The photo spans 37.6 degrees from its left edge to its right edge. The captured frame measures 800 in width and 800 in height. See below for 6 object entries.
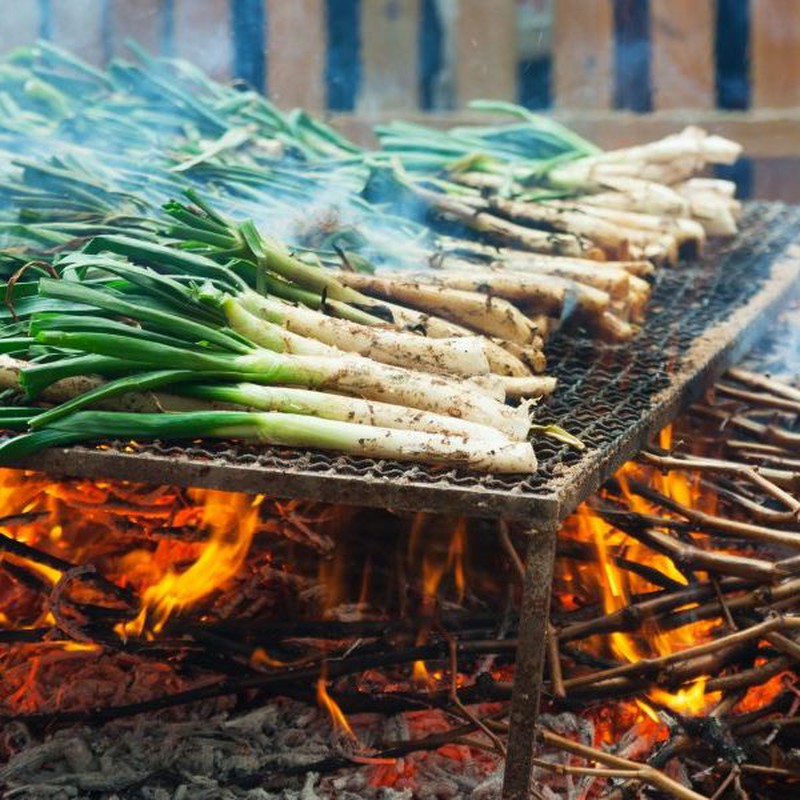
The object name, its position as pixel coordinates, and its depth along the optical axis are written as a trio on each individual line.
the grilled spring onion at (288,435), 2.64
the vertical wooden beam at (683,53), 7.04
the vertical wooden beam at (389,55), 7.58
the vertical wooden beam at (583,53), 7.17
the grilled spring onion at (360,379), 2.83
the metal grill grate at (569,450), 2.51
